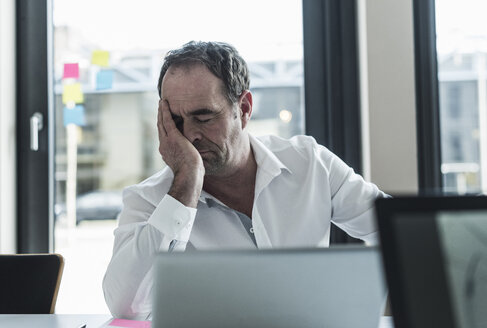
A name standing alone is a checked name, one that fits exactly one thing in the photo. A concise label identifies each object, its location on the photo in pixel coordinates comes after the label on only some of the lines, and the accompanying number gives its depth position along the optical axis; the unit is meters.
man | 1.52
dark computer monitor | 0.53
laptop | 0.67
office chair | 1.43
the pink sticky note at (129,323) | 1.12
